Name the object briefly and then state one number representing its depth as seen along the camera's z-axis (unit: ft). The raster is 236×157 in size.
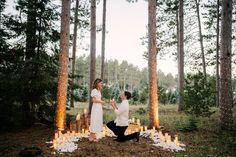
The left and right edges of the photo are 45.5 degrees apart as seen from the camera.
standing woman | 30.99
